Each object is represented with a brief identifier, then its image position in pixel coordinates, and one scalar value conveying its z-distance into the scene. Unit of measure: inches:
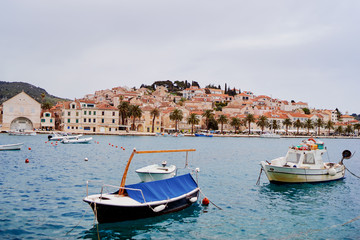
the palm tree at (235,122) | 5457.7
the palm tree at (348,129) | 6934.1
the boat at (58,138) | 2701.8
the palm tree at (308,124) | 5984.3
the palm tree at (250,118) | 5266.7
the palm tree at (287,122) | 5748.0
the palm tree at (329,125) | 6422.7
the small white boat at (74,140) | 2576.3
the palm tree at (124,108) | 4242.1
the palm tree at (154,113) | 4518.7
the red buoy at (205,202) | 743.7
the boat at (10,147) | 1781.5
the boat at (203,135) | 4700.3
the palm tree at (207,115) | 5251.5
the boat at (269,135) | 5132.9
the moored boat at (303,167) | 988.6
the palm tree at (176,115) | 4645.7
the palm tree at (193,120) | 4923.2
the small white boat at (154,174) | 925.2
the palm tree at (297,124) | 5877.0
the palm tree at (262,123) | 5565.9
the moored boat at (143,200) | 558.6
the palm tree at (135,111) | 4235.5
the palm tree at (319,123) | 6210.6
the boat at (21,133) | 3400.6
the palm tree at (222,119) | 5211.1
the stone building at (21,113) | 3772.1
